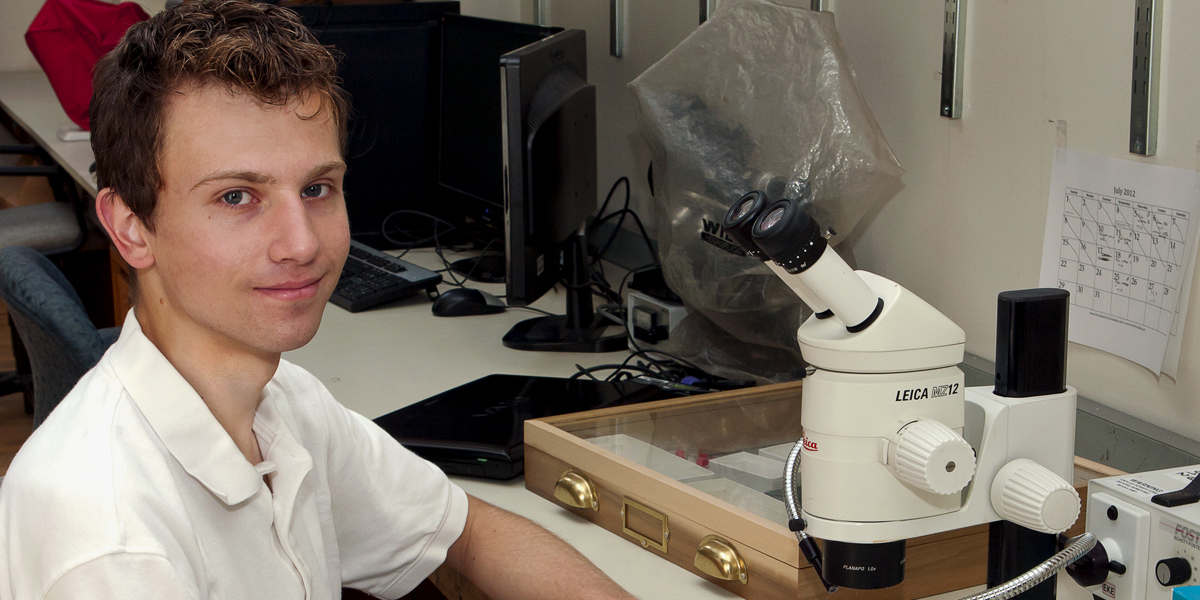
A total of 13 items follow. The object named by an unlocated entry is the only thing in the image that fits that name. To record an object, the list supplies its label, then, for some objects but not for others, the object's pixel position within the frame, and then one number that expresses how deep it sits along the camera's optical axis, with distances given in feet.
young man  2.39
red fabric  10.79
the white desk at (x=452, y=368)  3.38
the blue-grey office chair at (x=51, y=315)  4.86
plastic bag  4.70
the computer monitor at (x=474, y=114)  6.91
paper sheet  3.65
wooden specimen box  3.10
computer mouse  6.39
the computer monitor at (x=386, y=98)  7.68
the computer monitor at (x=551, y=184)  5.41
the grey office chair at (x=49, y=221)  9.84
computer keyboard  6.55
